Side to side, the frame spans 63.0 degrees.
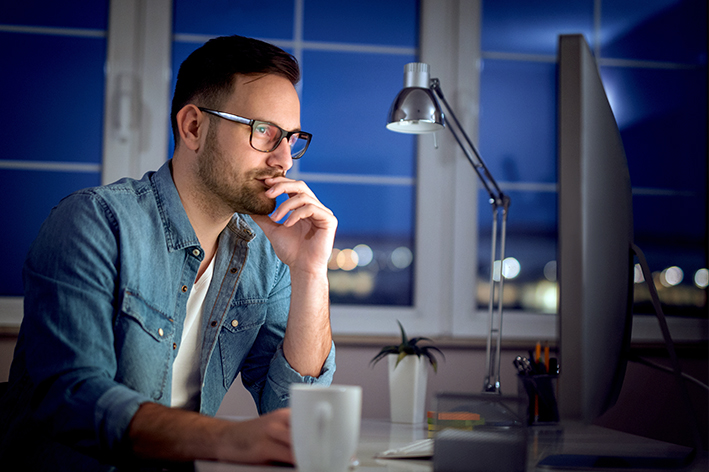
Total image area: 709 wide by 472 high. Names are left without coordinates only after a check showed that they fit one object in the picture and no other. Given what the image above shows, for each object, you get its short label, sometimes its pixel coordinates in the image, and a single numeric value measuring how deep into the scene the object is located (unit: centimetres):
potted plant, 156
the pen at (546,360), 143
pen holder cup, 134
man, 81
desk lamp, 147
